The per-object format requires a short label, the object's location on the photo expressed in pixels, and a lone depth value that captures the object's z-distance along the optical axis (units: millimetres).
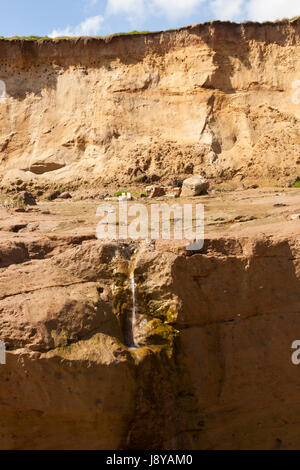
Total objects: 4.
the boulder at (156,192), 9283
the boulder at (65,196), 11084
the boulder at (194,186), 9094
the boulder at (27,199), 8731
